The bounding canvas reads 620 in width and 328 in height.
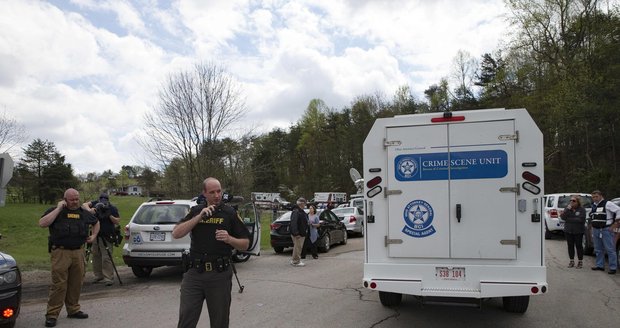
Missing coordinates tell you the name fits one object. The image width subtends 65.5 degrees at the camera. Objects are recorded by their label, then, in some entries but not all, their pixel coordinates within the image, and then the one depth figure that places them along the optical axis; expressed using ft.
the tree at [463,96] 172.86
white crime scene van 18.71
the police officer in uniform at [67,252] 21.49
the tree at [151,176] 89.31
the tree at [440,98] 185.47
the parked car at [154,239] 31.73
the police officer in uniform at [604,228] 33.96
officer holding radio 14.01
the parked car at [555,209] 57.88
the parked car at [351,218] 71.51
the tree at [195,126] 81.92
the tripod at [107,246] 31.85
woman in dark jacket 37.01
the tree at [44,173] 203.98
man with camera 31.86
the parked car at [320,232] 50.93
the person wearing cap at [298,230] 42.06
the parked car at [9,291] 18.01
